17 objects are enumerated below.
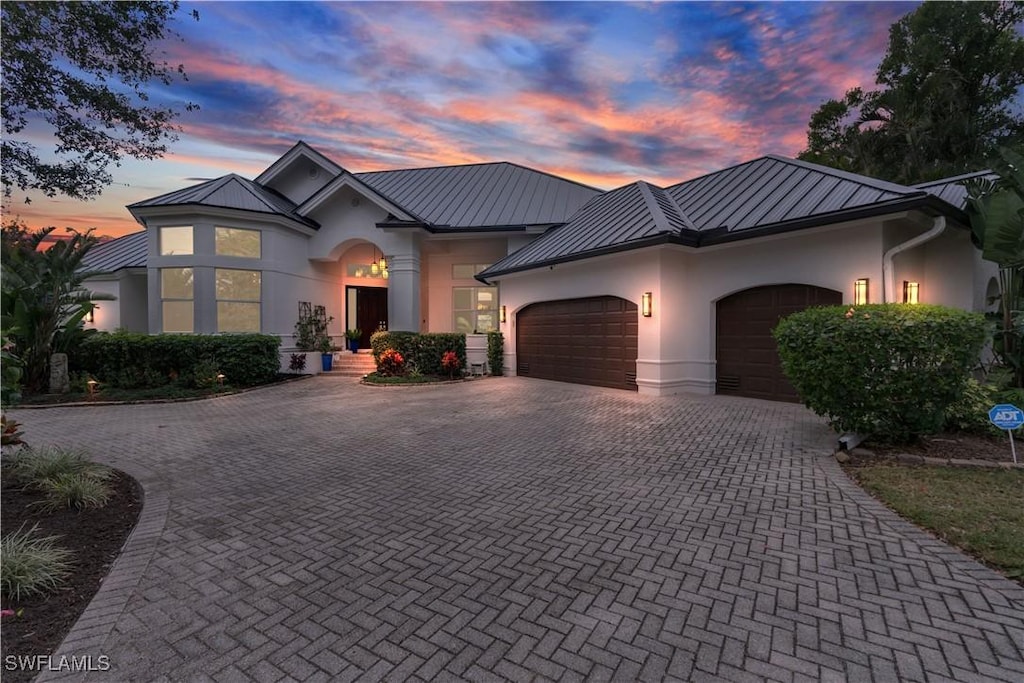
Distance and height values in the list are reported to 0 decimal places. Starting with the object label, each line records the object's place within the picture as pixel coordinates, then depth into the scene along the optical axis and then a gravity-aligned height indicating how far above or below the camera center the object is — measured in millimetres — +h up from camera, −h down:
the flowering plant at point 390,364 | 15008 -978
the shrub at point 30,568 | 2945 -1597
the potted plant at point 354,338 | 18516 -137
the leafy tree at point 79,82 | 7913 +4820
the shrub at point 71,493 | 4430 -1594
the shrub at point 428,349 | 15617 -498
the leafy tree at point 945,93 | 20953 +11759
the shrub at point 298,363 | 16125 -1013
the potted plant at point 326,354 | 17062 -727
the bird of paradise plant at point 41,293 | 11125 +1060
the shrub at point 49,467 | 4910 -1491
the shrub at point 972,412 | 6836 -1198
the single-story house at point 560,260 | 9789 +2143
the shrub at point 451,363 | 15125 -955
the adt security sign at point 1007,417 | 5344 -997
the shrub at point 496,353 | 16266 -671
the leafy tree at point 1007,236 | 7012 +1540
